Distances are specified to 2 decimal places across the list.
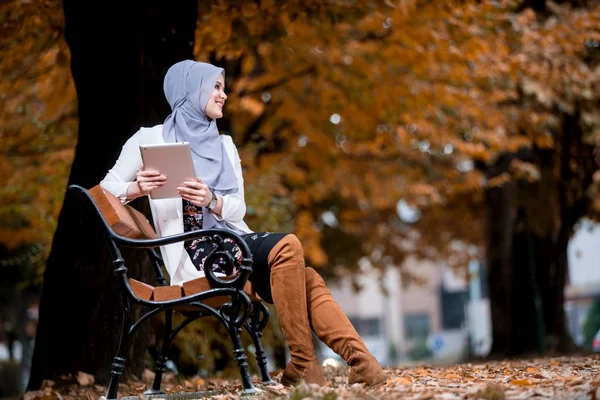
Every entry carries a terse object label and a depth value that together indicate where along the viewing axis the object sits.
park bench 7.94
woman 8.12
